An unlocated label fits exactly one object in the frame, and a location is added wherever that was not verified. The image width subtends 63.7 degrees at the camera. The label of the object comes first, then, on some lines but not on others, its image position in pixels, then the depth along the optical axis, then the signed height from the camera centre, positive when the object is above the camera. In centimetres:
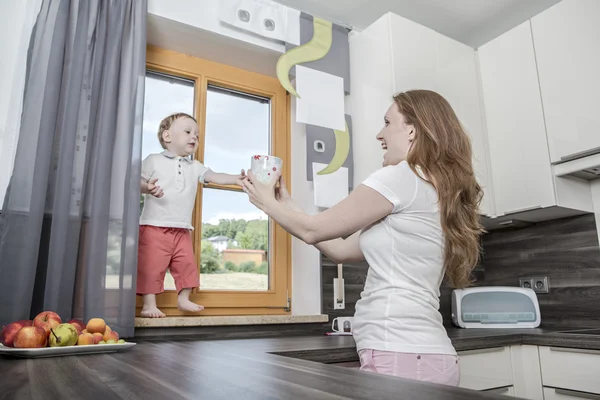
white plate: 106 -11
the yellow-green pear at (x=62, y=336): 113 -8
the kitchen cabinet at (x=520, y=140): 229 +78
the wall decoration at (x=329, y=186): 226 +53
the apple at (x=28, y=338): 109 -8
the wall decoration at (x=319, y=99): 226 +95
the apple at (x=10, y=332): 112 -7
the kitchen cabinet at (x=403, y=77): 232 +110
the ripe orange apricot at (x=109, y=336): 124 -9
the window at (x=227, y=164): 216 +64
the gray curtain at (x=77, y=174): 153 +43
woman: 109 +15
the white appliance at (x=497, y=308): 236 -5
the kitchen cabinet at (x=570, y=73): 213 +101
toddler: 186 +35
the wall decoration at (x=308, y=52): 225 +119
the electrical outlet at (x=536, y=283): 257 +8
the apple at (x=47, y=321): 115 -5
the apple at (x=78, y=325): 123 -6
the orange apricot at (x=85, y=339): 117 -9
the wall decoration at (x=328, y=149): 229 +71
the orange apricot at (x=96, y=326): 127 -6
